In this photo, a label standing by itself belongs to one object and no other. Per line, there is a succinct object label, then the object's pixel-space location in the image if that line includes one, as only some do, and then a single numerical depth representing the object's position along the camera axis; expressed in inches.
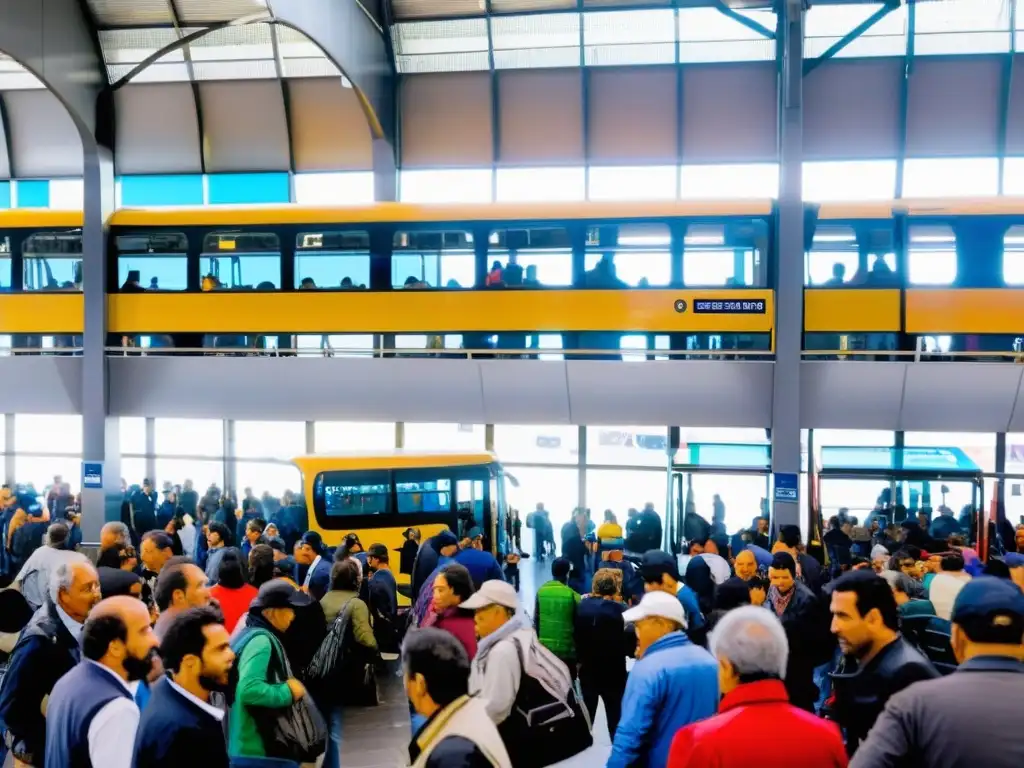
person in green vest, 264.2
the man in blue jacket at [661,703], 162.7
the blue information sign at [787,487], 552.1
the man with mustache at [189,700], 133.7
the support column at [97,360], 603.5
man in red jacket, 121.7
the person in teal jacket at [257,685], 179.0
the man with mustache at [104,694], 142.6
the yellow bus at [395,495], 548.1
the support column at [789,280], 537.3
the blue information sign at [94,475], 623.8
